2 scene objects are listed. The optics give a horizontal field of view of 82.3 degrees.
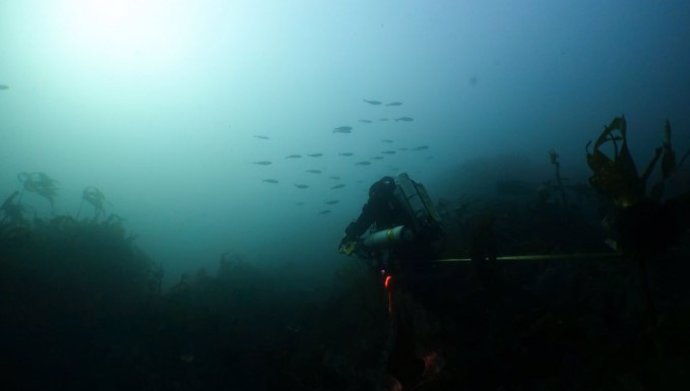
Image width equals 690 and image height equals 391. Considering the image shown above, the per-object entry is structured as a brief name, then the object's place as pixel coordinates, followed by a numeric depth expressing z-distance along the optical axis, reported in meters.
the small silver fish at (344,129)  18.64
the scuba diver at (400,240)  4.98
